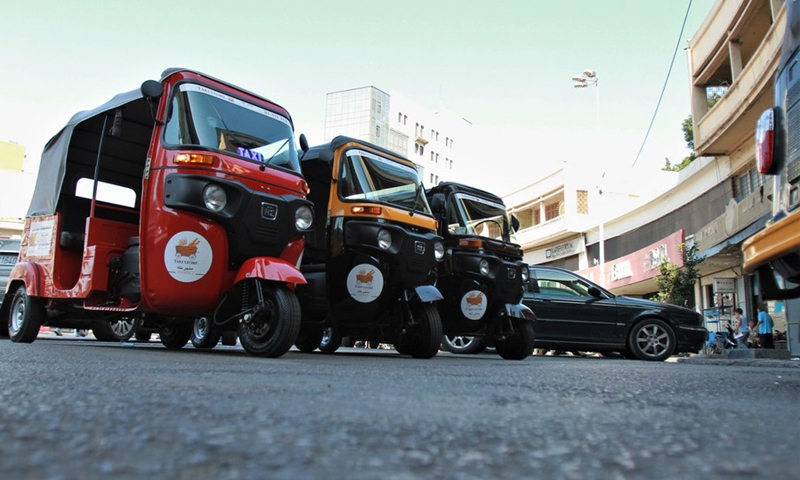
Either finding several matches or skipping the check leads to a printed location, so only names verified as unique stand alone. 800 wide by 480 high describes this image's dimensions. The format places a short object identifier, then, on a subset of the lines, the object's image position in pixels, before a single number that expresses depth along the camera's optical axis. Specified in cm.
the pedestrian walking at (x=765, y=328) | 1501
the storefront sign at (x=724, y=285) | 1700
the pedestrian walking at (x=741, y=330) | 1644
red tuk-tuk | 549
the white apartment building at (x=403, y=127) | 7406
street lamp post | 3136
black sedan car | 1082
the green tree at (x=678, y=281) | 1916
